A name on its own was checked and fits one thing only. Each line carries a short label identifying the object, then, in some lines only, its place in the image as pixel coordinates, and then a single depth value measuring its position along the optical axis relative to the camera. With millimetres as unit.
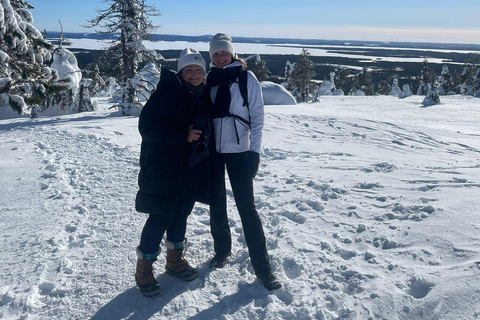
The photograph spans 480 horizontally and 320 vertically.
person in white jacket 3088
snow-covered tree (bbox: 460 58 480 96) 51125
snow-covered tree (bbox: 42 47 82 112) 23328
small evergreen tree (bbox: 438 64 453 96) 52000
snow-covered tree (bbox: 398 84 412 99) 33788
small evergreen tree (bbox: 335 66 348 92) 61188
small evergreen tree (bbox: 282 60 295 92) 52125
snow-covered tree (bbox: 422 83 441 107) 24984
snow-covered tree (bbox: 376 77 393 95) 67675
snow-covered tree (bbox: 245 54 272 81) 37656
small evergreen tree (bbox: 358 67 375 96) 59756
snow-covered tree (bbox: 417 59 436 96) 43922
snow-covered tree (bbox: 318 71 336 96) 57875
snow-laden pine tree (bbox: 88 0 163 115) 18297
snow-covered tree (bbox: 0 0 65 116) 6844
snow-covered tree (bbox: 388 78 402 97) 59203
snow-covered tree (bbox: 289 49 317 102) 40750
